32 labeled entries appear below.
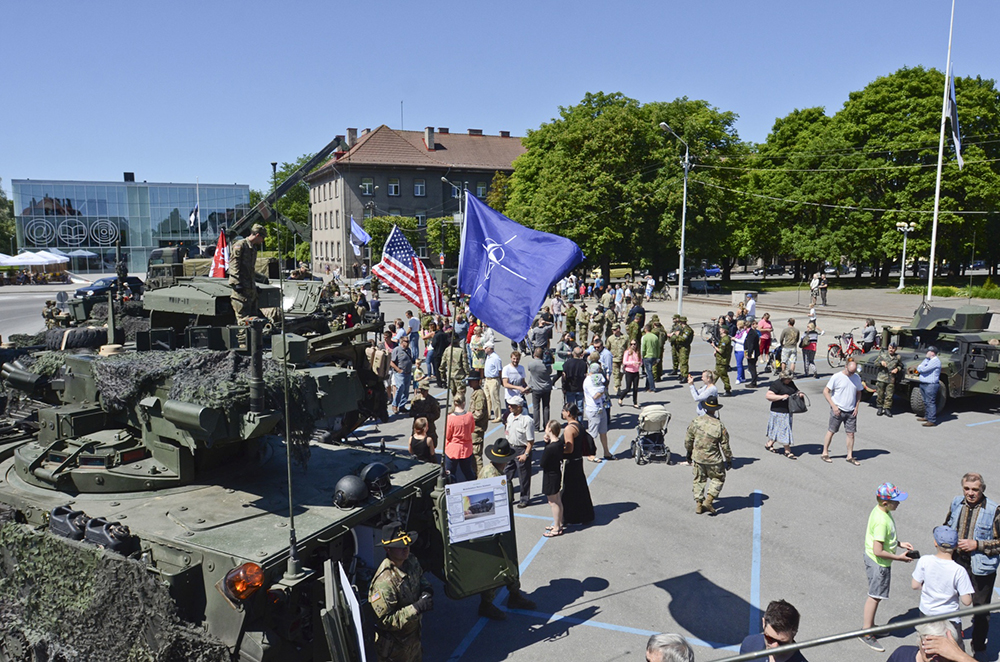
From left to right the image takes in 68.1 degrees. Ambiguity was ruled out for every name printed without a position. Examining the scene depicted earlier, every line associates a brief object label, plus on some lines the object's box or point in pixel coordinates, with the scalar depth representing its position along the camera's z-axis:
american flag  17.92
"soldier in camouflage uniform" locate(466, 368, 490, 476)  11.95
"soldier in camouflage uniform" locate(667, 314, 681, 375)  18.30
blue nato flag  7.71
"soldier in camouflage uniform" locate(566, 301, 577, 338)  24.34
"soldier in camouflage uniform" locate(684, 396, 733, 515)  10.05
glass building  68.06
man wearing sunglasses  4.60
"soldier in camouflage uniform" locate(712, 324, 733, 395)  16.92
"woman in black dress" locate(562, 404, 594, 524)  9.74
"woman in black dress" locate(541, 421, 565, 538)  9.41
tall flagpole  32.74
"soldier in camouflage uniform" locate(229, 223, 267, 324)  8.53
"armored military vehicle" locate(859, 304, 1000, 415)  15.62
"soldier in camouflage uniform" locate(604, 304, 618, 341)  22.61
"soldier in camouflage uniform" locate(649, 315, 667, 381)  17.84
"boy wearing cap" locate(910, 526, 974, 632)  6.23
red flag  16.25
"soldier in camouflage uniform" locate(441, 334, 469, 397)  13.94
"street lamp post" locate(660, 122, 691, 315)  30.41
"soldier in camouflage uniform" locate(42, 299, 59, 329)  17.21
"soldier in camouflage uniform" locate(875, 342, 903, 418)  15.88
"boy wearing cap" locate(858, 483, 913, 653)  7.07
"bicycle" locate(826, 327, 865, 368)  21.36
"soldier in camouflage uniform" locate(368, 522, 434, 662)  5.82
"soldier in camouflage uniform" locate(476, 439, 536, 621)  7.45
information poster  6.77
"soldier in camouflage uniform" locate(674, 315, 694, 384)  18.20
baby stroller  12.50
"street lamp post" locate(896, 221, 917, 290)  42.19
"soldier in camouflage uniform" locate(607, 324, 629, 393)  17.42
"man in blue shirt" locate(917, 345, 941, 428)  14.88
